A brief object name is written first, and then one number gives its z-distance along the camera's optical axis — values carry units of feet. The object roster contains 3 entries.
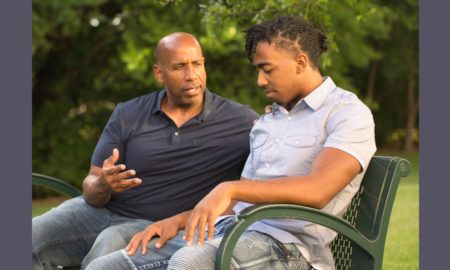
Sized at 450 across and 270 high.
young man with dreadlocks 9.39
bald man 12.26
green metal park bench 9.20
